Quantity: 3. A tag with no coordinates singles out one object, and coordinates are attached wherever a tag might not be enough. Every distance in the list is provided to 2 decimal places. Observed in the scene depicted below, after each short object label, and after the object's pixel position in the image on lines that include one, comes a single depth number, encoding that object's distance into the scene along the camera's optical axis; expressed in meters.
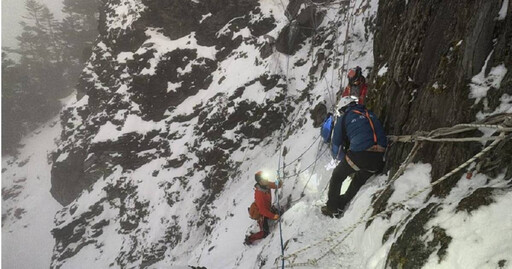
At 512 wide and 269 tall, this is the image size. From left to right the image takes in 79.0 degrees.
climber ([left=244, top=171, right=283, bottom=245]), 6.97
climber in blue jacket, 4.27
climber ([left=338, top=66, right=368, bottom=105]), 6.53
